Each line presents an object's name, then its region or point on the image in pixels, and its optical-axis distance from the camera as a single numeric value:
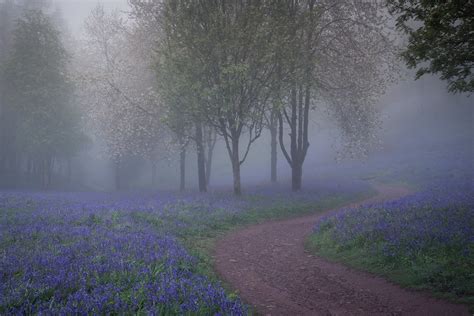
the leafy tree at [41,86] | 36.81
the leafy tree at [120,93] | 29.77
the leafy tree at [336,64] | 22.56
